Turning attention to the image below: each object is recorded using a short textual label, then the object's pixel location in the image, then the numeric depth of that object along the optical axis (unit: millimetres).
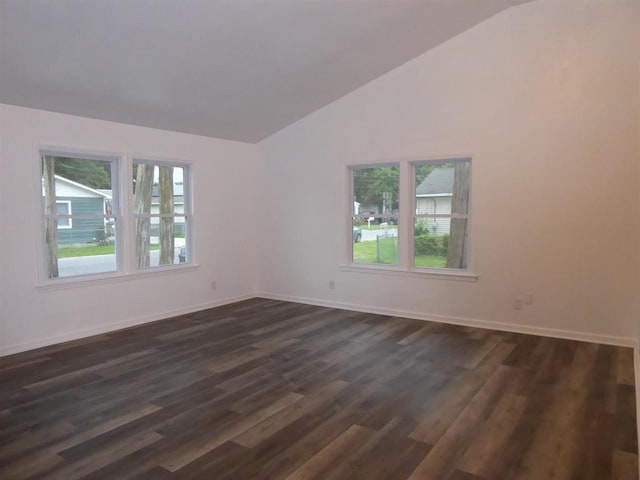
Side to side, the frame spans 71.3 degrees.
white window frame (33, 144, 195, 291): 4457
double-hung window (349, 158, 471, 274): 5324
